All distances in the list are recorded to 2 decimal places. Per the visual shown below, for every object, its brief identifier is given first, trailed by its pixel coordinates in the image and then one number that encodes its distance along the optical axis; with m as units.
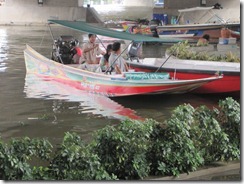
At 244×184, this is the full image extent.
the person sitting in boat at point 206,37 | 26.68
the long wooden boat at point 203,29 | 27.55
